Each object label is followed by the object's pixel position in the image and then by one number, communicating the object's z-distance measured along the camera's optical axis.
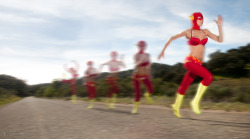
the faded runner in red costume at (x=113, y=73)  9.03
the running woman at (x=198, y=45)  4.53
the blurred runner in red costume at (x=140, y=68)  6.71
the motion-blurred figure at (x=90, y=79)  10.85
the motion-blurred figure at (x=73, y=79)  14.92
